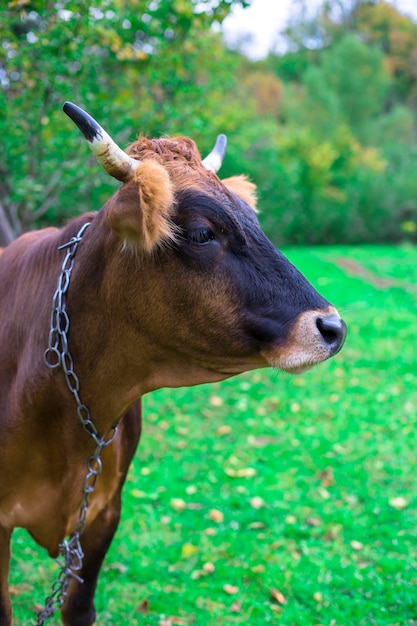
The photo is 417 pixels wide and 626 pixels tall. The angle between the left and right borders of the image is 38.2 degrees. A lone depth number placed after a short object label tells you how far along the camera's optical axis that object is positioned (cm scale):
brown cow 214
